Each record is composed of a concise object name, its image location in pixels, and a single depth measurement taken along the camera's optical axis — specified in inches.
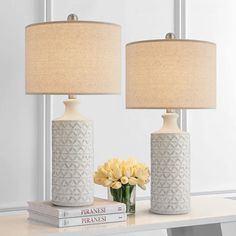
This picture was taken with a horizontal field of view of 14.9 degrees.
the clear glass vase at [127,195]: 132.8
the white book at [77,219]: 123.6
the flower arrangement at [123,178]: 131.9
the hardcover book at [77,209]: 123.9
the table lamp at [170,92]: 129.4
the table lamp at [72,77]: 122.5
